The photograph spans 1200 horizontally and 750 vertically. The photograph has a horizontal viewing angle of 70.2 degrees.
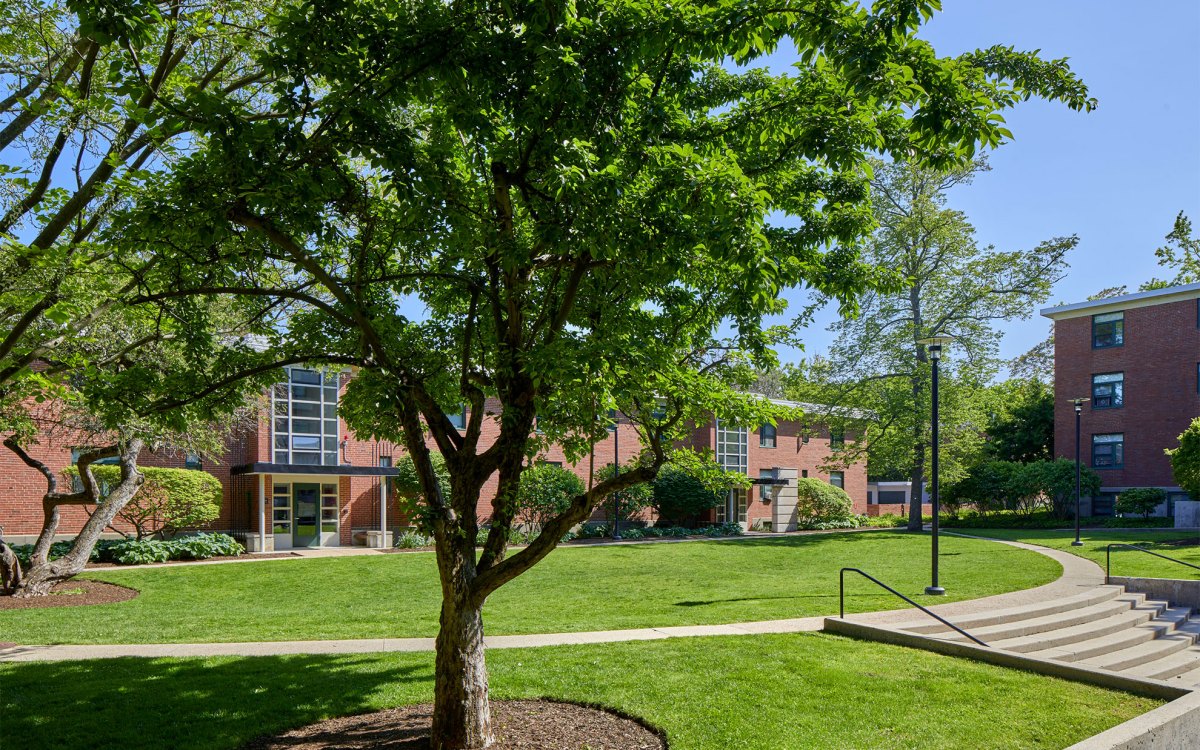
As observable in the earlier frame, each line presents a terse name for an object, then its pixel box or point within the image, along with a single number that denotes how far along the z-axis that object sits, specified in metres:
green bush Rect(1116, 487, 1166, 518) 35.38
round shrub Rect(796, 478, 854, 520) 40.56
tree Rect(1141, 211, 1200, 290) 49.00
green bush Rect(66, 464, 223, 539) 24.17
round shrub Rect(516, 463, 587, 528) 29.84
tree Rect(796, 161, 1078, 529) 33.72
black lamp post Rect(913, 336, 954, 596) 15.70
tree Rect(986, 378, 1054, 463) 46.50
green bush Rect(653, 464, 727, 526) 35.94
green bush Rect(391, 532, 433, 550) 27.45
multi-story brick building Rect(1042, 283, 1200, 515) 37.34
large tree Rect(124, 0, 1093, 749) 5.92
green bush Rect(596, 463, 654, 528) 33.91
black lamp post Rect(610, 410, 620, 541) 31.44
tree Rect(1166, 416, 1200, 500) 25.88
